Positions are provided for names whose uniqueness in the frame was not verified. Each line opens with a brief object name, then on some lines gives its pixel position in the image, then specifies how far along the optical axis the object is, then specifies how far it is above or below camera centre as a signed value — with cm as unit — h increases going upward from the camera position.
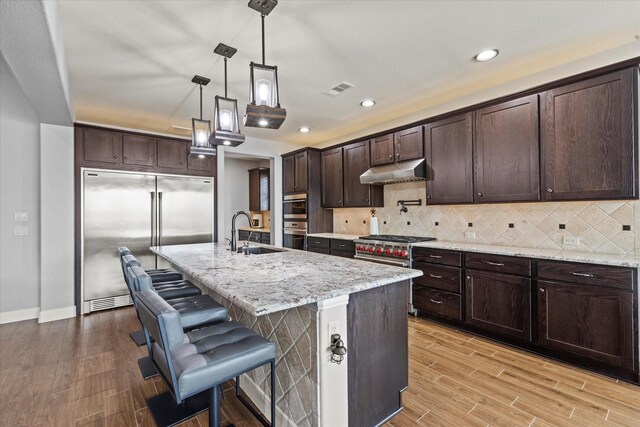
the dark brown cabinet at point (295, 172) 550 +79
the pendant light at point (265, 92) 198 +80
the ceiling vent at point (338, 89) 343 +144
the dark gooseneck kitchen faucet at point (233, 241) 300 -25
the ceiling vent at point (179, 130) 498 +141
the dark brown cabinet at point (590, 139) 239 +61
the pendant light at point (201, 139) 298 +74
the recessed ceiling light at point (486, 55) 273 +143
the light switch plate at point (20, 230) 377 -16
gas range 368 -43
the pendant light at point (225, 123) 246 +75
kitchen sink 308 -35
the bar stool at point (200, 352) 129 -65
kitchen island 149 -65
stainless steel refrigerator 400 -7
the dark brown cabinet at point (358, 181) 469 +54
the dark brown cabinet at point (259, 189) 677 +59
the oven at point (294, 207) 548 +15
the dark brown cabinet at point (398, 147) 399 +92
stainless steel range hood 388 +55
